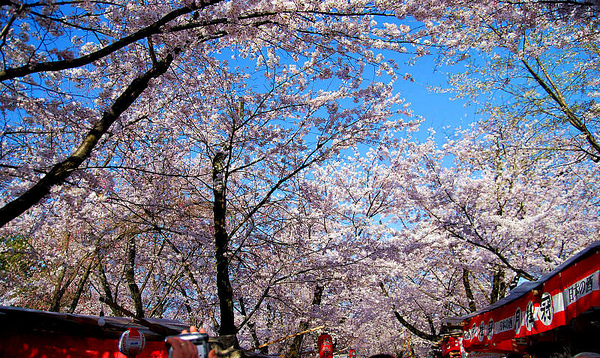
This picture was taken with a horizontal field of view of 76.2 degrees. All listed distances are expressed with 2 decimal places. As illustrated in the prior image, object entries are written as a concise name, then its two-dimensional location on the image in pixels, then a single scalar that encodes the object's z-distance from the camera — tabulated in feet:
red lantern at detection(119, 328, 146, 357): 16.84
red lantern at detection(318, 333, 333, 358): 42.04
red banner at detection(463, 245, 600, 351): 14.05
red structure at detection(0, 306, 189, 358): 16.56
